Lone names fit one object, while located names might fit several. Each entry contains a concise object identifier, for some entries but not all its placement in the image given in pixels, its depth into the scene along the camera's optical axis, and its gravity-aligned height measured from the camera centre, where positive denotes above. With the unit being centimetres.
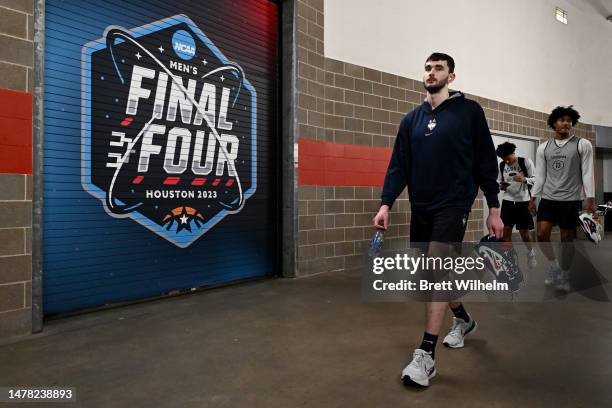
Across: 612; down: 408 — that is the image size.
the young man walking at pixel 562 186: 397 +21
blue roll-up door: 323 +51
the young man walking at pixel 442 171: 221 +19
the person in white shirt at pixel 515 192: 517 +19
